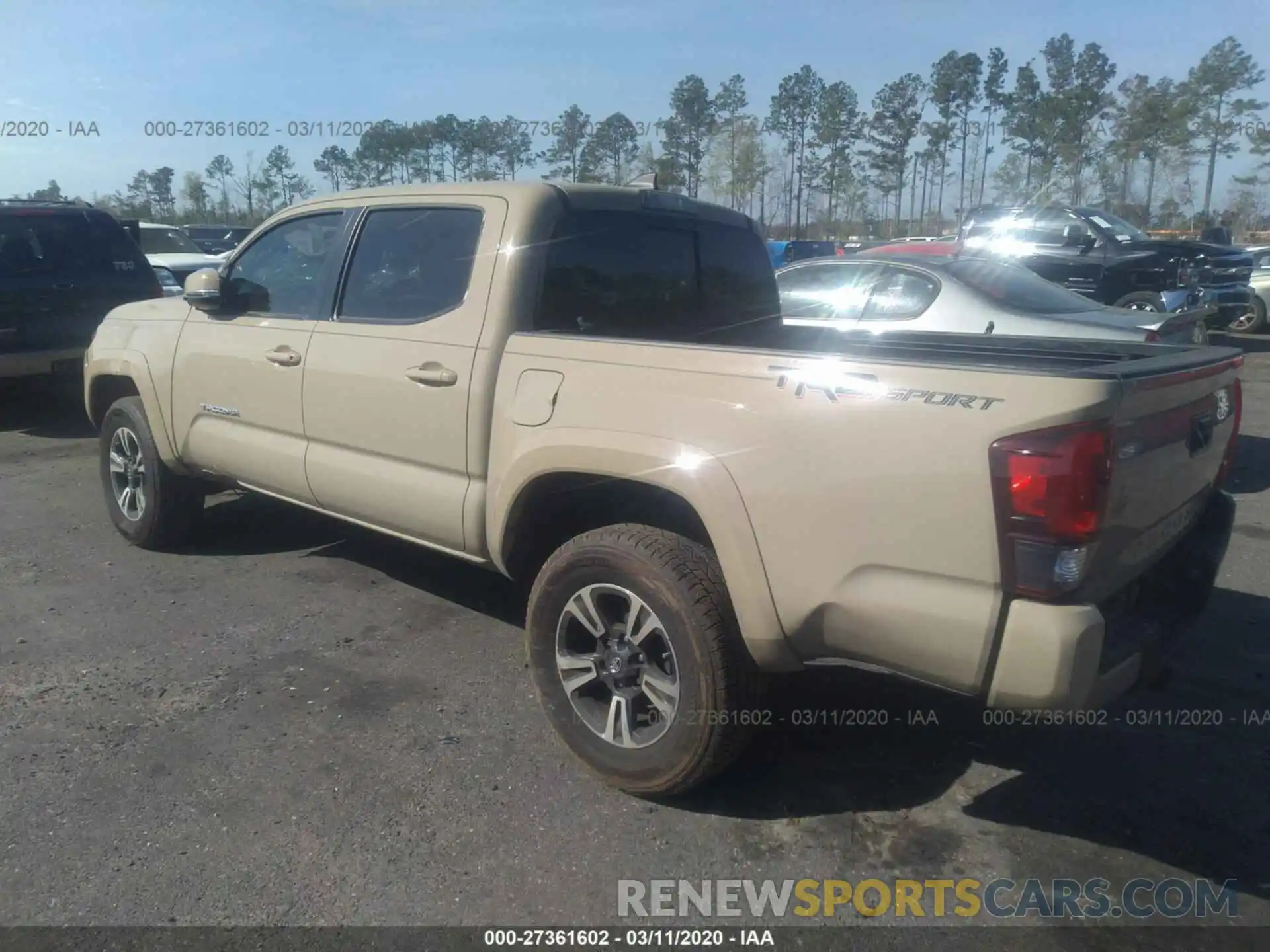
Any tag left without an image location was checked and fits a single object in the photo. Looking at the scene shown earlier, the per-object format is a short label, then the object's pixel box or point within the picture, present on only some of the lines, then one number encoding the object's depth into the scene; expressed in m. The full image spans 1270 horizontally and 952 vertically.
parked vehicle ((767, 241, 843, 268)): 18.77
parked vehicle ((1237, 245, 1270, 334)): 17.45
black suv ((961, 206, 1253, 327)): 14.55
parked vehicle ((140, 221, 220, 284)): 14.43
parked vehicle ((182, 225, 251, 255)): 25.14
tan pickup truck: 2.50
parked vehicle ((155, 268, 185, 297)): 12.12
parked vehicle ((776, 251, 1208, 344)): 6.84
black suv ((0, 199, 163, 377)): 8.62
